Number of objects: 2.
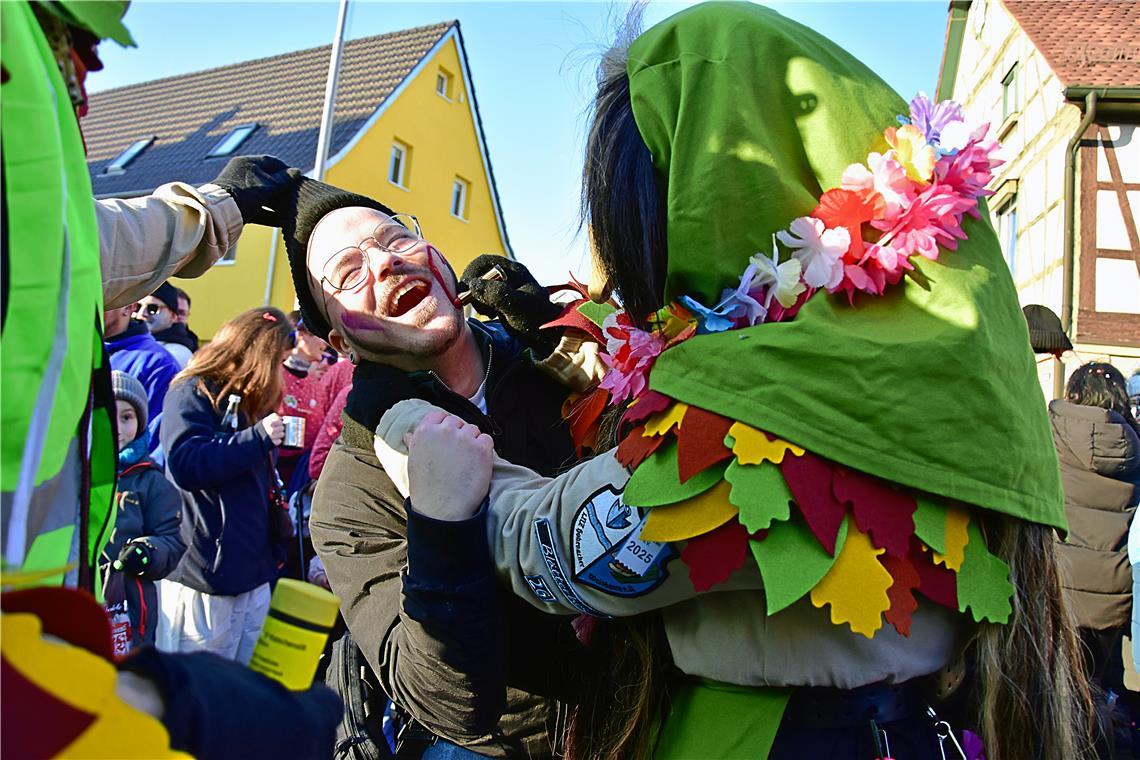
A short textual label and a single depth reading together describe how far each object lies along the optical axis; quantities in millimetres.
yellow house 15617
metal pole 10258
